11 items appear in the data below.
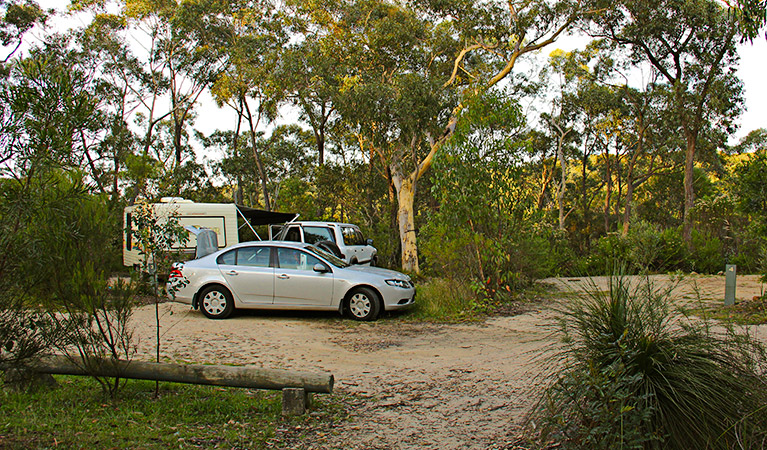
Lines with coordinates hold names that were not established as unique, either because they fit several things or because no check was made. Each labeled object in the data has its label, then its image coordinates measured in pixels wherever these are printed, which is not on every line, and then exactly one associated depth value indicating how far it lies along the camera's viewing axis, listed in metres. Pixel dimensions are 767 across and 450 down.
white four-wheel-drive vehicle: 17.06
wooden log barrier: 5.12
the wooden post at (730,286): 10.14
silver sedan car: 10.32
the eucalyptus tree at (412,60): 18.25
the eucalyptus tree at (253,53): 21.11
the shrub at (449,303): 10.70
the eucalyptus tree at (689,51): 24.59
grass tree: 3.40
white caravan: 16.34
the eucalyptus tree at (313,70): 19.45
